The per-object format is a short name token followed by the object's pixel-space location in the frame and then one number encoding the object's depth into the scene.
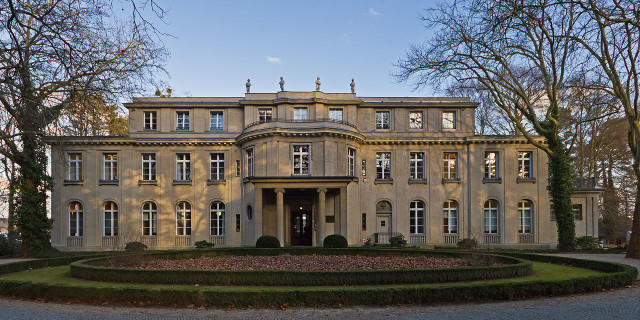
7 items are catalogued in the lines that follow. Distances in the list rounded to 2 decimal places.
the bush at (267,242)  24.86
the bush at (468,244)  28.19
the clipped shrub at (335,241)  25.03
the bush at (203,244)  29.12
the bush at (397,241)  28.22
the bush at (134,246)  26.48
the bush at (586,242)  28.58
